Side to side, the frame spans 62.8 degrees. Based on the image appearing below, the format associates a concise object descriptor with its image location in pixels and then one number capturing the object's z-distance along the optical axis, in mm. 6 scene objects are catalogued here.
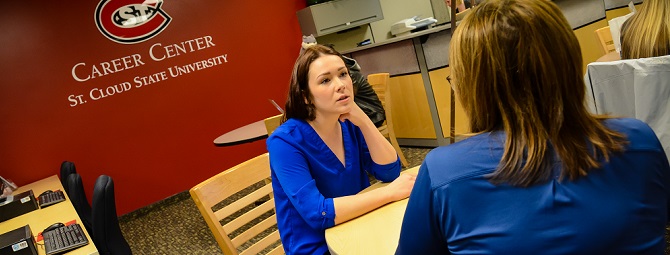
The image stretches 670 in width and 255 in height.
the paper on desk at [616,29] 3223
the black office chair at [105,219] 2816
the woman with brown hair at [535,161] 882
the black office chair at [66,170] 4220
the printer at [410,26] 6555
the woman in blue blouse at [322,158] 1711
